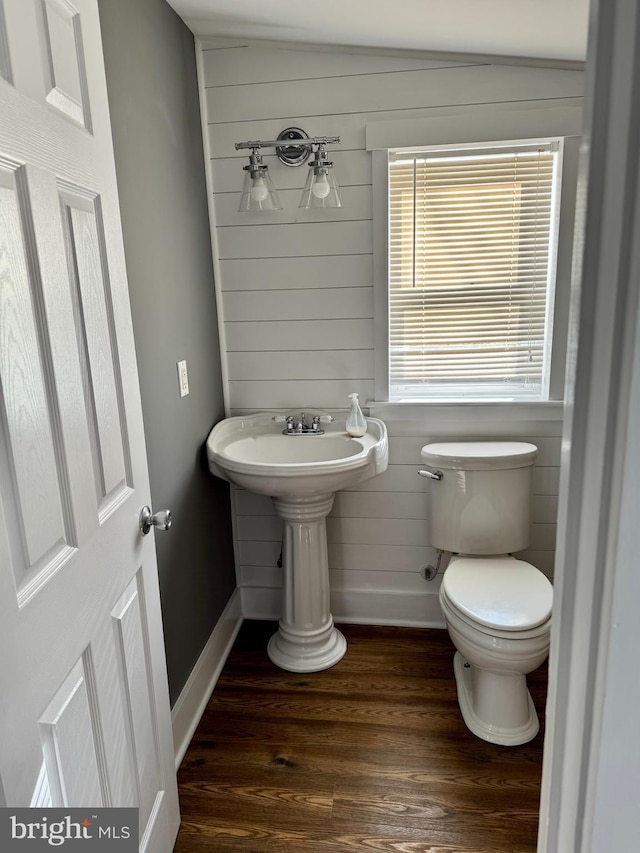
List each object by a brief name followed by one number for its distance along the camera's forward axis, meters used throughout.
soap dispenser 2.17
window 2.10
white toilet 1.74
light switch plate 1.88
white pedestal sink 2.13
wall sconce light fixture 1.94
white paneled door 0.83
